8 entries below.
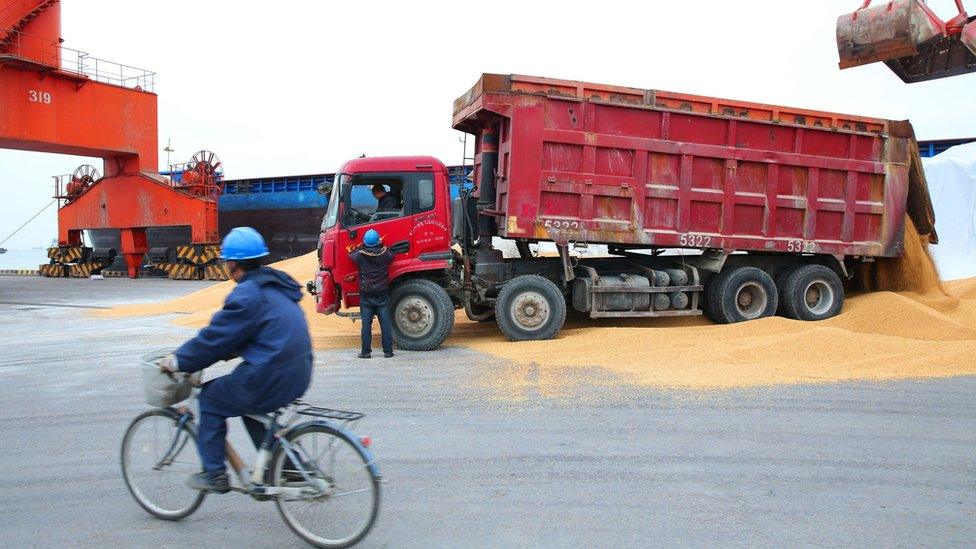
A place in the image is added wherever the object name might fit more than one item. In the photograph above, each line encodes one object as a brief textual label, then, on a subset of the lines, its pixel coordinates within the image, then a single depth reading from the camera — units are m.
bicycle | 3.26
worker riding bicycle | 3.24
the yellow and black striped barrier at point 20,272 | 39.75
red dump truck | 9.38
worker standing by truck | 8.55
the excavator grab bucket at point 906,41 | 9.55
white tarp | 16.59
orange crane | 23.50
